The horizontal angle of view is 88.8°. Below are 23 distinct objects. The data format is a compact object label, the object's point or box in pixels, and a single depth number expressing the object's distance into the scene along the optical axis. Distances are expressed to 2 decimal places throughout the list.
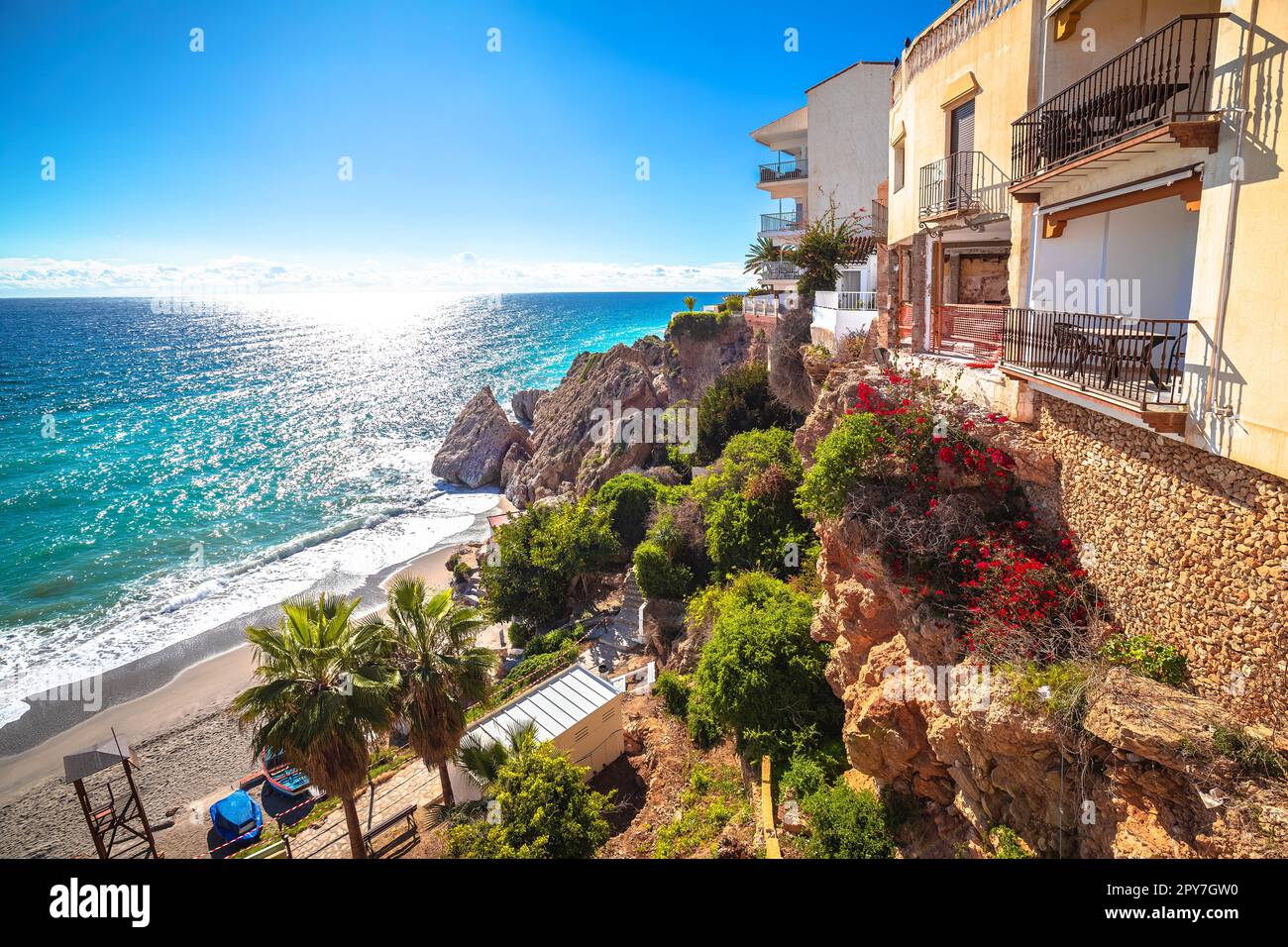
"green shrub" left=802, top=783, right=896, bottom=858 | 10.73
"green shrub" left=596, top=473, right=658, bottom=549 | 28.73
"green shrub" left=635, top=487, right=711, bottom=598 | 22.17
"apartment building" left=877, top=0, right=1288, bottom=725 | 6.80
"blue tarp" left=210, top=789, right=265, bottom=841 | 18.25
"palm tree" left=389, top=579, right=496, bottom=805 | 12.76
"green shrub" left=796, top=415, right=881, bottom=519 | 11.90
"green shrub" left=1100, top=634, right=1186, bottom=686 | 7.94
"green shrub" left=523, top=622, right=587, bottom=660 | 23.34
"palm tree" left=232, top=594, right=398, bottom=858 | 10.98
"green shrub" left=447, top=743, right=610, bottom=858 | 11.23
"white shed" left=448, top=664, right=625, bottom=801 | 15.22
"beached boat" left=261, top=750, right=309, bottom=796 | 20.02
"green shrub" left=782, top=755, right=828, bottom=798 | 12.61
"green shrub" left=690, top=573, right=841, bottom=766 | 13.85
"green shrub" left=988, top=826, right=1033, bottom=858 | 8.52
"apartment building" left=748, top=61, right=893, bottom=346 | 30.66
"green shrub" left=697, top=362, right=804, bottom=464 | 28.08
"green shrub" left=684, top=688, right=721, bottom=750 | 16.02
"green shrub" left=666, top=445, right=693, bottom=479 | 32.19
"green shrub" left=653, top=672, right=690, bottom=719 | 18.02
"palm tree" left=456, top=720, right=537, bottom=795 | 13.25
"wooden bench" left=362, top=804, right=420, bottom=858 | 14.95
